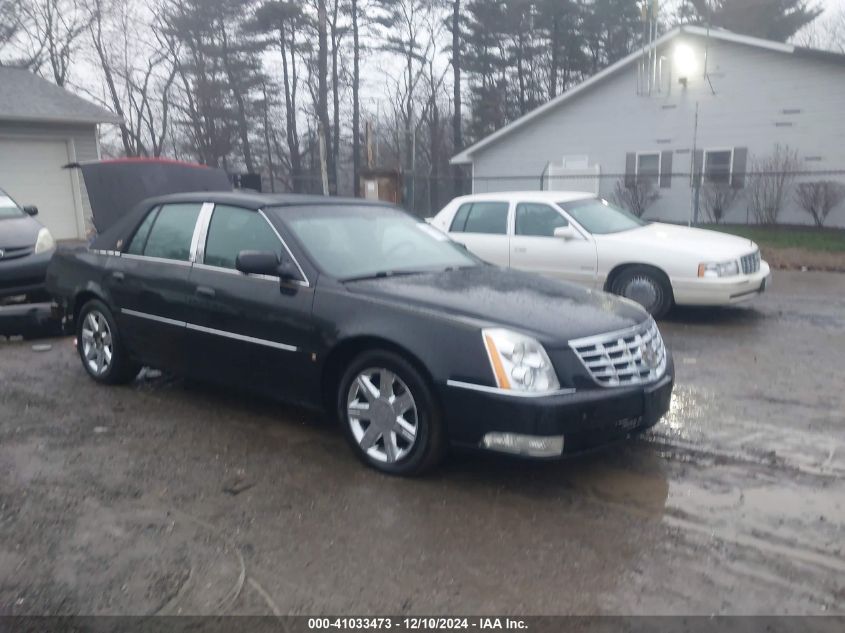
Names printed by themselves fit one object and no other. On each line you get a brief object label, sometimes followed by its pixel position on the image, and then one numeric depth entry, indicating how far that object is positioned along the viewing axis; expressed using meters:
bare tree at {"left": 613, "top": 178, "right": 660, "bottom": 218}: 21.77
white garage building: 18.12
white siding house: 19.38
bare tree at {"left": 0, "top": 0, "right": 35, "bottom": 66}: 30.16
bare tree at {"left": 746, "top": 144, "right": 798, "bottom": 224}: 19.59
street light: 21.12
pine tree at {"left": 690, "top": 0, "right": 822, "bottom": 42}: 31.97
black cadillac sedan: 4.06
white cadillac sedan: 8.57
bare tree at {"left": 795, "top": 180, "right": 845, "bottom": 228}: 18.77
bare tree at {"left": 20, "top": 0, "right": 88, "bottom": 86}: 31.55
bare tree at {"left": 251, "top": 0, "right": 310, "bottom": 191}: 31.99
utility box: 18.47
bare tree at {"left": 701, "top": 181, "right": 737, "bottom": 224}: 20.69
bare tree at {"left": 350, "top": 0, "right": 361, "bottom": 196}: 32.72
